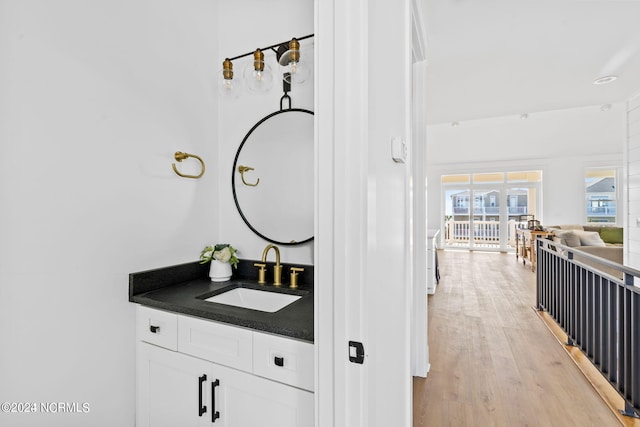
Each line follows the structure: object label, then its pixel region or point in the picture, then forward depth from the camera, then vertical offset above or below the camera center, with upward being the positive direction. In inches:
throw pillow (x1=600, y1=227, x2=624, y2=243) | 257.8 -16.5
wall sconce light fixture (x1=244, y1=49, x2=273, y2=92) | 64.1 +29.5
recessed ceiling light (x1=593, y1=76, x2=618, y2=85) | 128.0 +55.0
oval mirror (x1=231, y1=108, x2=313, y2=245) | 66.8 +8.1
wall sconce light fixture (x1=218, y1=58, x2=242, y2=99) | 68.5 +29.6
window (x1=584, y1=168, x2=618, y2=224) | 289.4 +17.4
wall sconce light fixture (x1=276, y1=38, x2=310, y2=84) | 60.9 +30.0
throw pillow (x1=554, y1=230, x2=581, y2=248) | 206.1 -15.7
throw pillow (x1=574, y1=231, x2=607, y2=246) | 214.4 -16.8
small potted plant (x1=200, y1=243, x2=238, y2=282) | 68.3 -10.1
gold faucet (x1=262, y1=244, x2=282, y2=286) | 65.4 -11.7
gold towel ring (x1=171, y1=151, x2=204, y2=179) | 65.0 +11.8
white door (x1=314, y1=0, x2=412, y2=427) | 31.5 -0.1
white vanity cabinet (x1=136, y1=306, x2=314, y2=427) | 41.4 -24.2
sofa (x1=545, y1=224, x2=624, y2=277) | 173.0 -17.5
